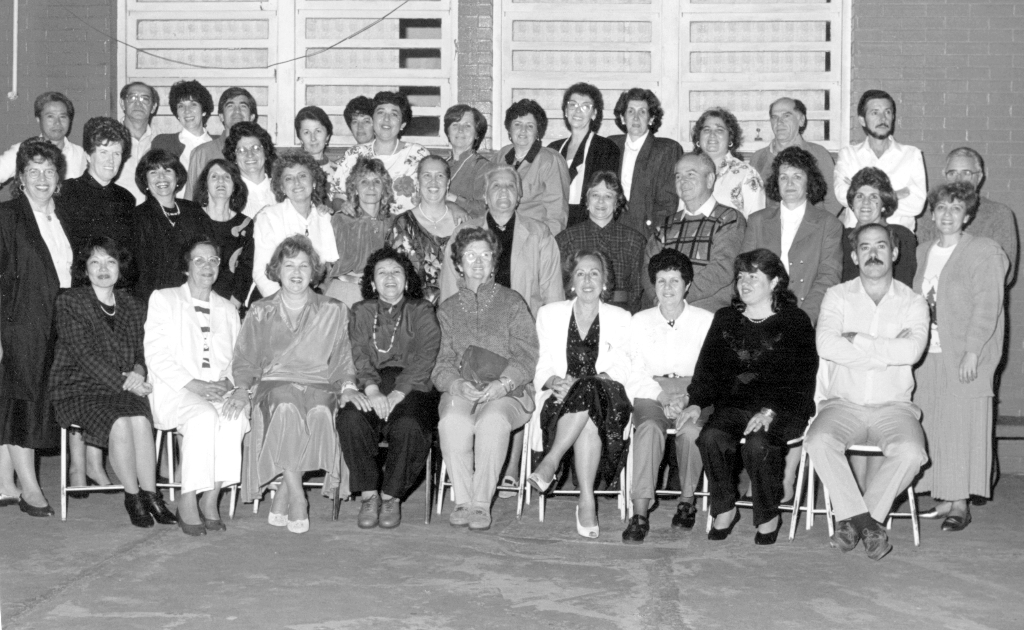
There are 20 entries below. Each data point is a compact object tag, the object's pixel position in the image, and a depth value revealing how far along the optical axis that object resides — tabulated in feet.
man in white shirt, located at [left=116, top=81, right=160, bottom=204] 25.58
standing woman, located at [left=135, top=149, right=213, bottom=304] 21.59
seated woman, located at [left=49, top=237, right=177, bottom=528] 19.24
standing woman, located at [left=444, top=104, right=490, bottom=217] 23.76
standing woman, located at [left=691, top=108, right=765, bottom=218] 23.32
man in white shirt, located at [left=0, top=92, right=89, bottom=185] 24.31
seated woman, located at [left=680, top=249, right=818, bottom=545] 18.80
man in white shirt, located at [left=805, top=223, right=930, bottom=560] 18.38
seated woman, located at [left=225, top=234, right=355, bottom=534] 19.22
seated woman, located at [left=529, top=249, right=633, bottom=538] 19.44
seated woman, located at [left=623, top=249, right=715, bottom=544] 19.65
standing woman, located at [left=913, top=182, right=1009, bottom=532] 20.43
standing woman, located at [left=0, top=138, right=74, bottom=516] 20.08
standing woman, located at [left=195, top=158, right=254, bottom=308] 21.89
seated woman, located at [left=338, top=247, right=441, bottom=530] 19.38
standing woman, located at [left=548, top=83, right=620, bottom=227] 23.82
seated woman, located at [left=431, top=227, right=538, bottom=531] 19.58
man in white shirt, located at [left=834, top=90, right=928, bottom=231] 23.75
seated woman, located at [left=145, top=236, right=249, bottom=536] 18.99
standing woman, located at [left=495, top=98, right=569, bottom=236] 23.07
